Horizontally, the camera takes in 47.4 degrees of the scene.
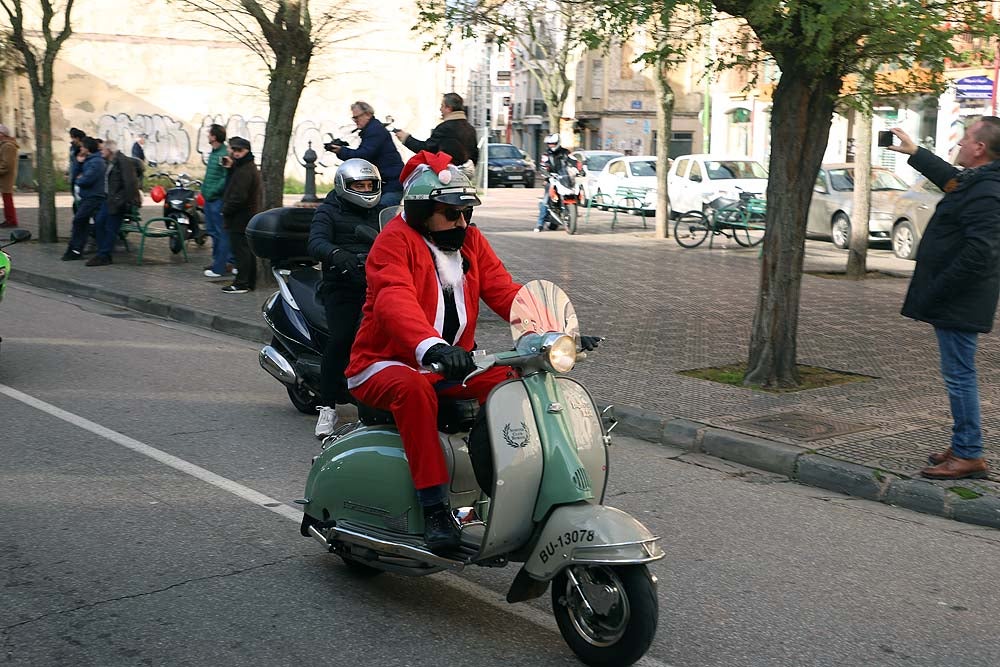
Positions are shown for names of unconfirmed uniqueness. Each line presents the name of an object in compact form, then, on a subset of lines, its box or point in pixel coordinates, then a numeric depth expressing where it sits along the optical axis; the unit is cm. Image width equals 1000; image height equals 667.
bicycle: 2064
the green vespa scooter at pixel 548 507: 385
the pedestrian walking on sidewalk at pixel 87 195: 1656
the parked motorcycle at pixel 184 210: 1795
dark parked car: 4591
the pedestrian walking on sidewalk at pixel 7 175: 2134
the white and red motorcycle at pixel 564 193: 2297
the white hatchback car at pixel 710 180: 2408
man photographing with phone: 616
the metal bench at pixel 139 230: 1697
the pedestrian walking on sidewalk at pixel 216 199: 1519
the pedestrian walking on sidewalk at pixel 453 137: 976
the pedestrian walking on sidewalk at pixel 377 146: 1080
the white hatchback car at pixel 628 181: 2691
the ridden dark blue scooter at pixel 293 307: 795
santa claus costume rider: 429
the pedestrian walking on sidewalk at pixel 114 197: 1634
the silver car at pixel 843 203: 2052
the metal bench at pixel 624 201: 2649
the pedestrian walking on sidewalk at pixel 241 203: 1394
